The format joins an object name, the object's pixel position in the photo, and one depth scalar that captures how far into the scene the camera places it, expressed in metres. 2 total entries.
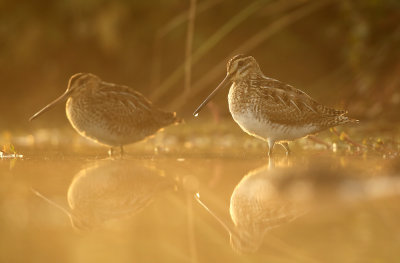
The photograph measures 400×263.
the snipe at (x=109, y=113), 11.73
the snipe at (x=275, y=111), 10.77
